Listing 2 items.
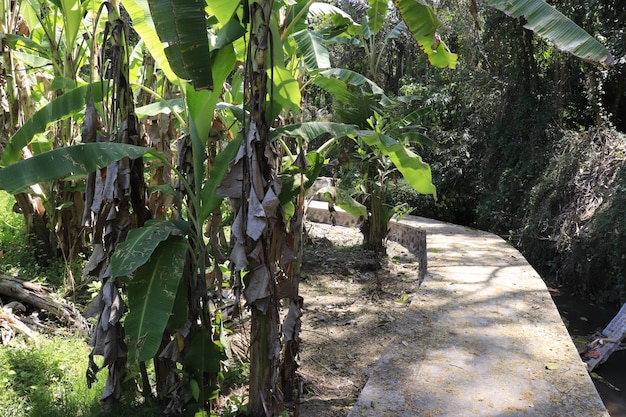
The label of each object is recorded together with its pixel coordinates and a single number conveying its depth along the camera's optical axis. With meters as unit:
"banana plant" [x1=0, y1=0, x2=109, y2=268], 4.60
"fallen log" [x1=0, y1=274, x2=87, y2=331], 4.71
